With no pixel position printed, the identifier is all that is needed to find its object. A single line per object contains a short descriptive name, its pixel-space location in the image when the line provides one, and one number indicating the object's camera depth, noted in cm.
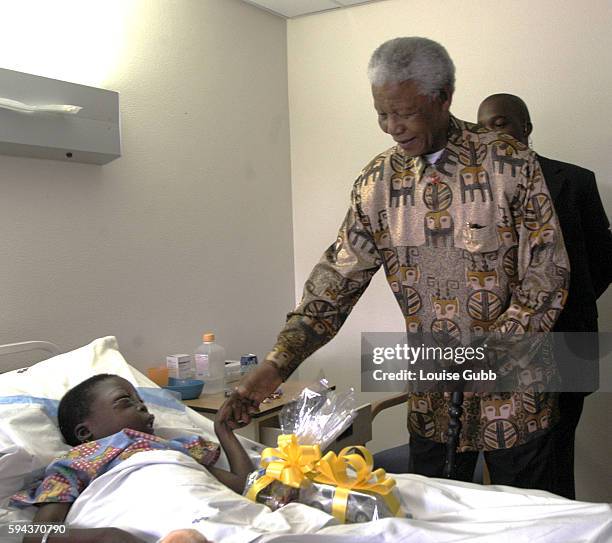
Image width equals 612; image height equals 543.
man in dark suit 268
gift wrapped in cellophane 142
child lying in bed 166
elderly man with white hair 188
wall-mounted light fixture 246
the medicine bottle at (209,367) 324
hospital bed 129
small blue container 298
